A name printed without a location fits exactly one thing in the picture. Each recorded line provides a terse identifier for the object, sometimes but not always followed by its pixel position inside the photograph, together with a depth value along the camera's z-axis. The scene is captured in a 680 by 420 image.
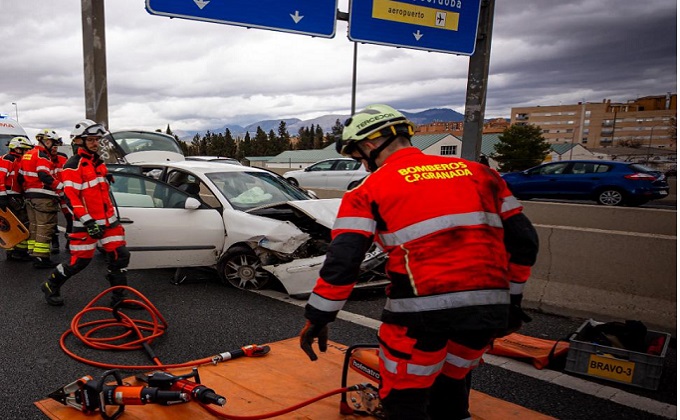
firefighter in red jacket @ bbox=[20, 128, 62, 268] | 6.80
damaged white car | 5.23
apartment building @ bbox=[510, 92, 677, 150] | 142.62
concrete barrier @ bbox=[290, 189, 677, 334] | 4.32
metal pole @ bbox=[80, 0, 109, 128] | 8.23
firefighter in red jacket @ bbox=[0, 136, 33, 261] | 7.15
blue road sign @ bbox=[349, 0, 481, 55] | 7.17
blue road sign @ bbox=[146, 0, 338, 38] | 6.54
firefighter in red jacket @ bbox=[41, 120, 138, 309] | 4.62
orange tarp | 2.84
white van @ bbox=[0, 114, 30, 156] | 12.41
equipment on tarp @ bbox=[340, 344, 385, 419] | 2.69
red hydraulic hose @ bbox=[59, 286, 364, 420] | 3.54
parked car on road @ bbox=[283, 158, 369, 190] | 16.80
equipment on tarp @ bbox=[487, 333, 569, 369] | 3.68
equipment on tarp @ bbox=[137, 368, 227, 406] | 2.62
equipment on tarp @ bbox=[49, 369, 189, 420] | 2.63
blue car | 13.26
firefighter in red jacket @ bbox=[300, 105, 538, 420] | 1.93
